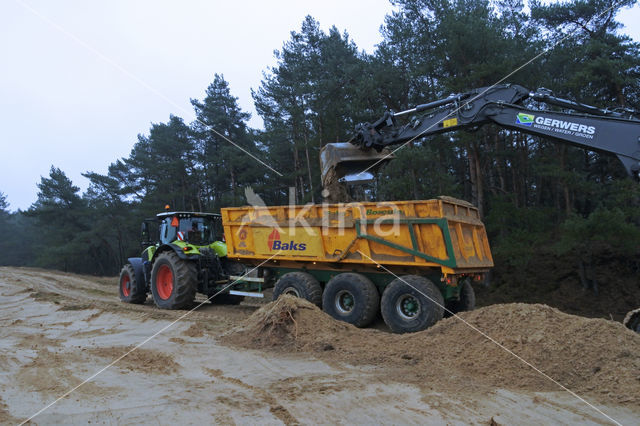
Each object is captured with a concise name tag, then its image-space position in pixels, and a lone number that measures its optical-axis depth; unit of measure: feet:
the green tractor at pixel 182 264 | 33.58
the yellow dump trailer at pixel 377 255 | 24.12
